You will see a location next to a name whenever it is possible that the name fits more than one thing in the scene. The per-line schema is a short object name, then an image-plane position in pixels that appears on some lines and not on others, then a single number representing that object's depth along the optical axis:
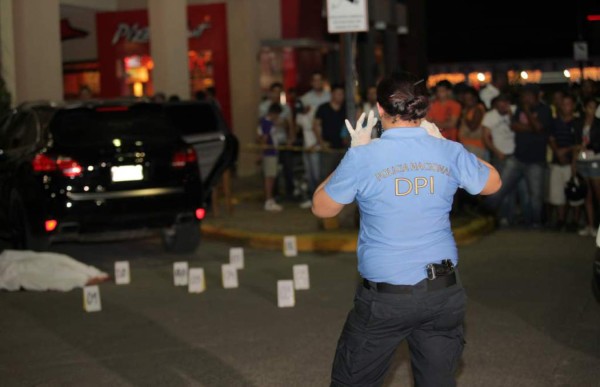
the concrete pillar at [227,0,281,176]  24.38
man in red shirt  15.34
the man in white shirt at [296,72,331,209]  16.47
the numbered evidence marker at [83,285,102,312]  9.41
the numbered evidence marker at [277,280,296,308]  9.30
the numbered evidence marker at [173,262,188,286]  10.62
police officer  4.57
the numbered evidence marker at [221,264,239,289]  10.38
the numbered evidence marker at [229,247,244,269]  11.42
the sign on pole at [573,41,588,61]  28.75
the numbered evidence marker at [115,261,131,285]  10.88
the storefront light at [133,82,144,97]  25.42
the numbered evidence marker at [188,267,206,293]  10.21
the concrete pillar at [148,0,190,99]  21.17
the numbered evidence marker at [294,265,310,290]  10.09
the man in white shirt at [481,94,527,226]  14.39
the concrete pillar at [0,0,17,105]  17.64
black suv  11.39
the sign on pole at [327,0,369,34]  12.84
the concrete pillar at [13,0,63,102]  17.88
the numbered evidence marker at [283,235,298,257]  12.44
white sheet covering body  10.59
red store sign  24.78
